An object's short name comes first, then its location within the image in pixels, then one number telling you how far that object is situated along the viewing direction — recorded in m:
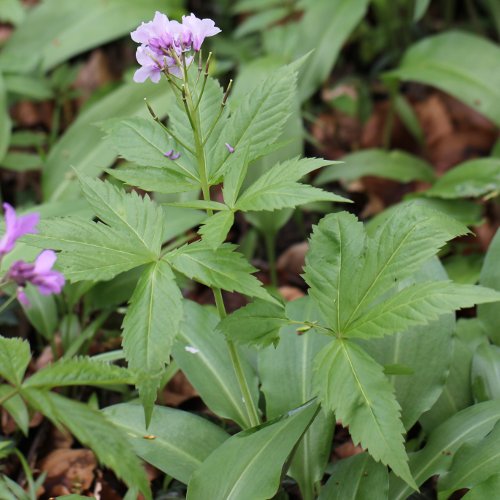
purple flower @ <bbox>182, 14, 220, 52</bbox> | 0.98
